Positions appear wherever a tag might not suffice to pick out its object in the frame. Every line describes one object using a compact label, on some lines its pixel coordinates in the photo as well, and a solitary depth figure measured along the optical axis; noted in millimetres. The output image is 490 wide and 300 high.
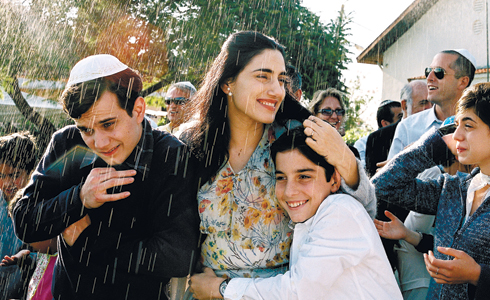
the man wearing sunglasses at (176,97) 5859
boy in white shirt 1979
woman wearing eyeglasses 5285
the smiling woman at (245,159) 2314
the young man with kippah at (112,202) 2135
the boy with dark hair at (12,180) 3650
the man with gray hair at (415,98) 5609
